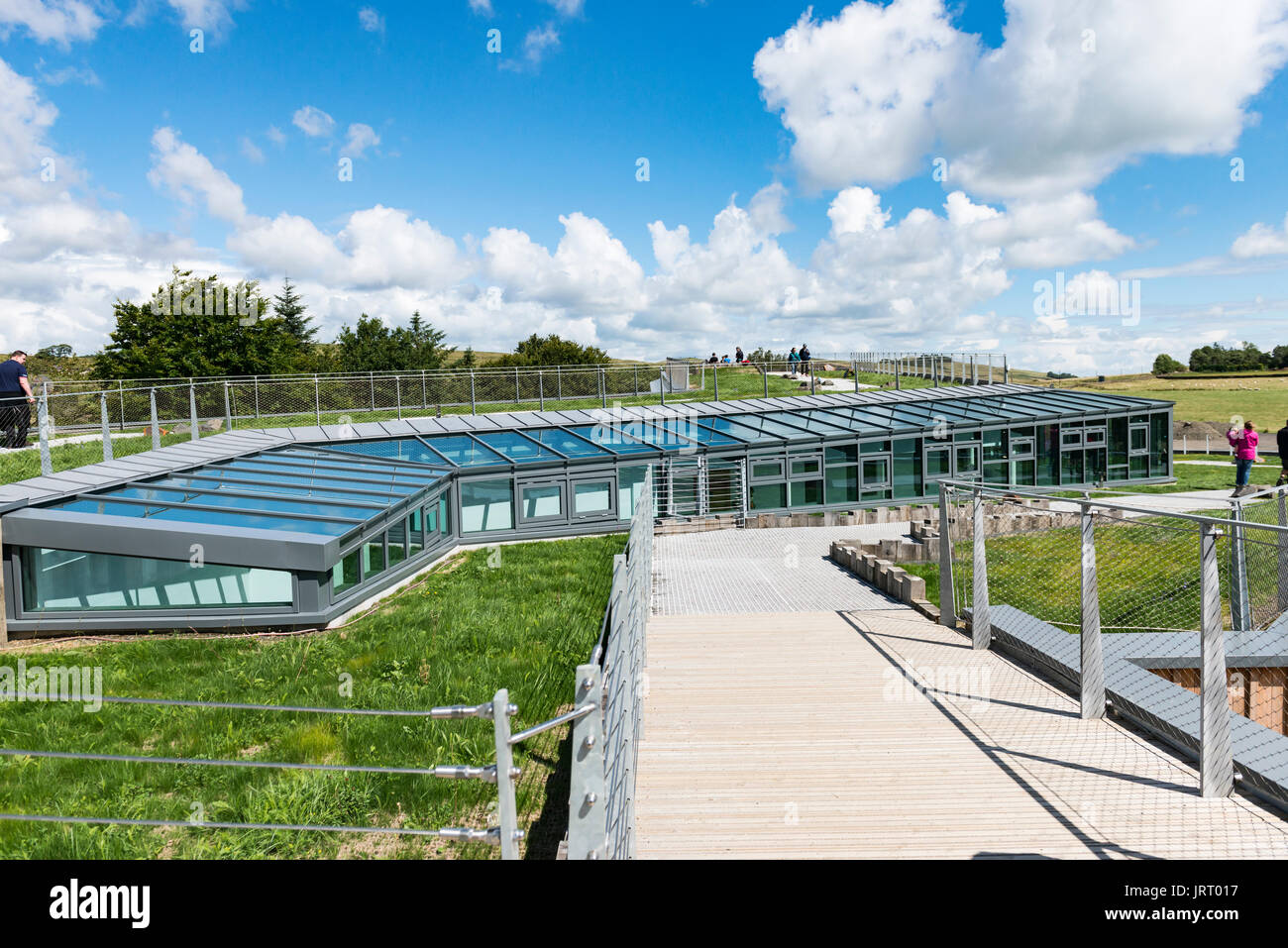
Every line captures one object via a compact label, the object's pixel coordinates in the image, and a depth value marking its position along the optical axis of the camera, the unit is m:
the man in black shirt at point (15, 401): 16.17
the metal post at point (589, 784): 3.17
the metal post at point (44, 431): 13.92
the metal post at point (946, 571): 9.29
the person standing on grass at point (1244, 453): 19.83
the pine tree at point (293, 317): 68.25
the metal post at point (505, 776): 3.29
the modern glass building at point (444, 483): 11.12
